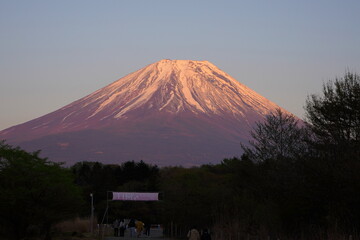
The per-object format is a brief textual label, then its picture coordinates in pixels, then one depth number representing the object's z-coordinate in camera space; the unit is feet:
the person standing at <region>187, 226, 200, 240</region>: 96.58
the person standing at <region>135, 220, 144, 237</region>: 159.63
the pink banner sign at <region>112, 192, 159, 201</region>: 182.50
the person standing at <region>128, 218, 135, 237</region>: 167.03
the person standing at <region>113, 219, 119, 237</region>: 169.68
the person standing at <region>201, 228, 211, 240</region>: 93.81
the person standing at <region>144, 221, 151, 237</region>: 176.55
